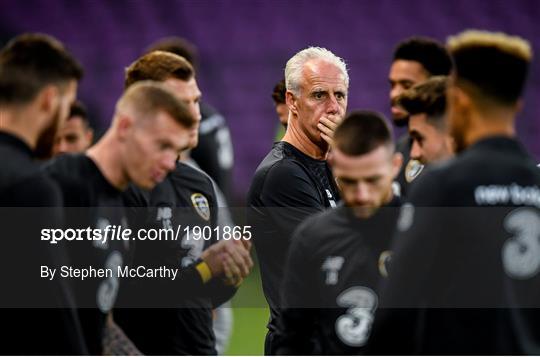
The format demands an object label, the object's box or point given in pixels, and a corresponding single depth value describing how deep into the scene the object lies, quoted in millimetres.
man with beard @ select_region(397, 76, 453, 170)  9859
